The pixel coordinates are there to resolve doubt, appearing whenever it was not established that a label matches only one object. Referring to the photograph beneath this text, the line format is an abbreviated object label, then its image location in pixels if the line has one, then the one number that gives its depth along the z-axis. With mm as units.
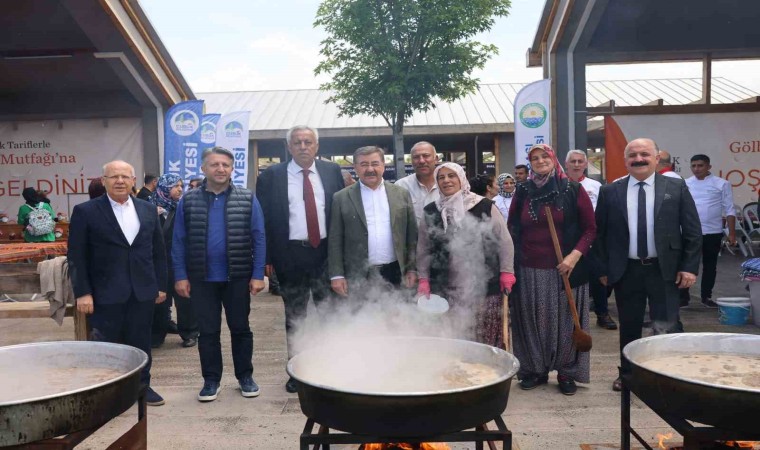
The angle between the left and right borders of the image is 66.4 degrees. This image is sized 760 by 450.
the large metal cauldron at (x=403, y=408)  2100
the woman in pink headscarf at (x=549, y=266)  4168
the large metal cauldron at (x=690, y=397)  2078
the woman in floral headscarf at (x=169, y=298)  5871
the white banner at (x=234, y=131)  10242
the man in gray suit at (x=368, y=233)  4184
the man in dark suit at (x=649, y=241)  4023
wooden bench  4721
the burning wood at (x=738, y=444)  2782
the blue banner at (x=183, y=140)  9961
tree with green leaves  11820
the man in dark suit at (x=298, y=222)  4387
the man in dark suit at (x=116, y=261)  3883
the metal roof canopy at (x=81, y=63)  9211
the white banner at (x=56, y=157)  11766
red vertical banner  8805
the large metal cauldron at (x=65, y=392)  2086
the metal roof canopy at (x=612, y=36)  8367
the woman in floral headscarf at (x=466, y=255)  3994
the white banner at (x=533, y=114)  8500
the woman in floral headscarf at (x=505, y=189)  7321
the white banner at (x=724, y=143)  11180
